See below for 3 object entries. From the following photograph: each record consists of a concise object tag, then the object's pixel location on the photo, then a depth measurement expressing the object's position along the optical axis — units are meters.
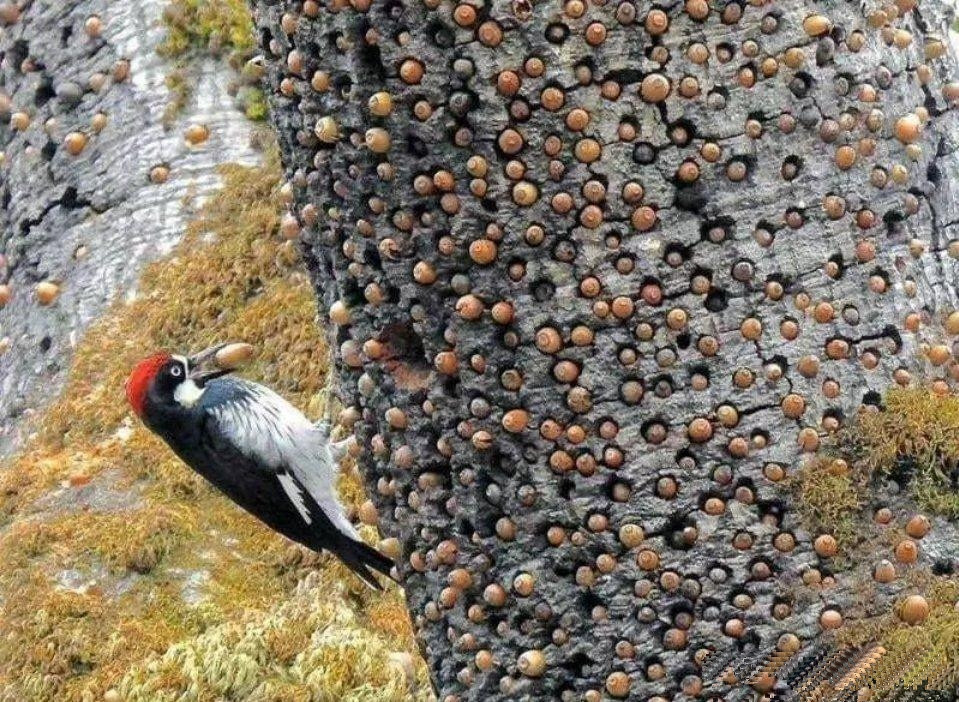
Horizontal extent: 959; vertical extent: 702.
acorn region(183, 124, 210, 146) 12.68
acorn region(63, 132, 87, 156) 13.17
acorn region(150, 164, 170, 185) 12.68
